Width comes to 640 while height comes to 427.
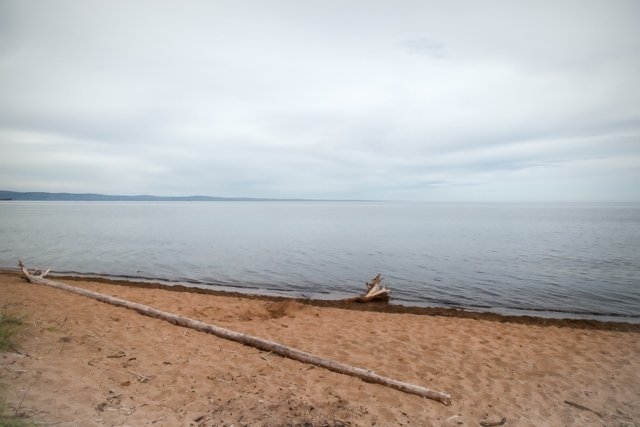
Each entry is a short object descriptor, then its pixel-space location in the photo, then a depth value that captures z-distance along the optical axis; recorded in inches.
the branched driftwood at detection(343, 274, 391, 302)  559.8
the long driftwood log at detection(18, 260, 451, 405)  222.2
